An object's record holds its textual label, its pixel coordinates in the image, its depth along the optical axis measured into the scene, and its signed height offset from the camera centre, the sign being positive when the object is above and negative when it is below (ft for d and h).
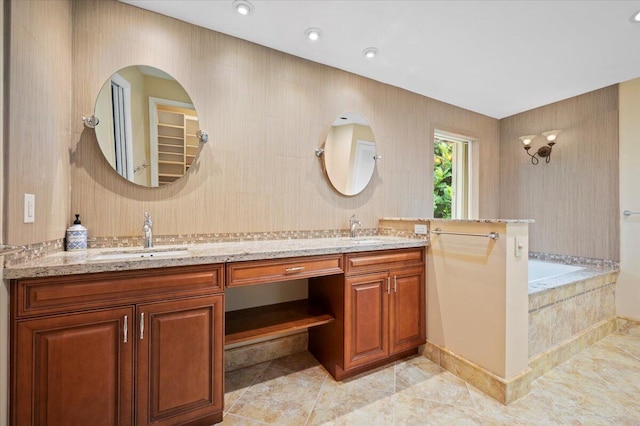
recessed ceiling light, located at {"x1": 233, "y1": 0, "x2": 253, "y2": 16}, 5.74 +4.29
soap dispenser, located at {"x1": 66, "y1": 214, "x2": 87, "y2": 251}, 5.11 -0.47
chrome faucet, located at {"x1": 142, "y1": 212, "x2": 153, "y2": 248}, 5.49 -0.40
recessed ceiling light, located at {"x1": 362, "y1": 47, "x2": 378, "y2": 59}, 7.35 +4.29
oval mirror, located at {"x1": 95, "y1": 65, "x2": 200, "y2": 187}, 5.60 +1.82
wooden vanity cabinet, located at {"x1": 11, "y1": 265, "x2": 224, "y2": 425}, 3.55 -1.95
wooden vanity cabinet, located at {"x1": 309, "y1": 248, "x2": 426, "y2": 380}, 6.08 -2.27
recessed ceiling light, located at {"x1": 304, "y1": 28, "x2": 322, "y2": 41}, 6.58 +4.27
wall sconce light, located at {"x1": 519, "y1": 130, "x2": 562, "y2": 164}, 10.39 +2.67
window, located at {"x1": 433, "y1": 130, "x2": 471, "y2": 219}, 12.09 +1.55
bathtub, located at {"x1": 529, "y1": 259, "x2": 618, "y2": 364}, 6.42 -2.46
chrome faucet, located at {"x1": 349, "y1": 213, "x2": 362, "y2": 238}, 8.14 -0.36
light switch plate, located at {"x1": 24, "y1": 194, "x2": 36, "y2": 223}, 3.87 +0.04
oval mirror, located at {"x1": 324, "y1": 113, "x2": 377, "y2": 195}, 8.10 +1.77
